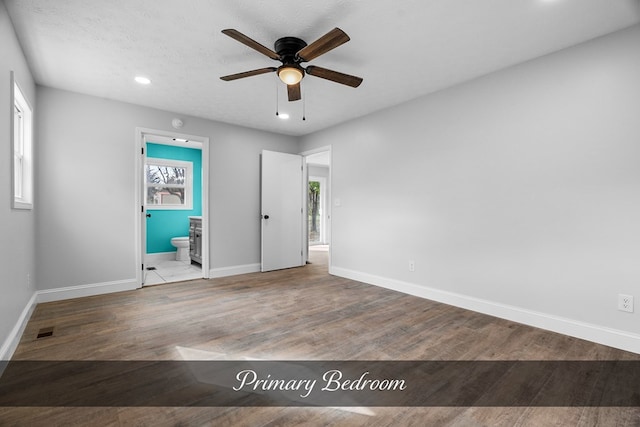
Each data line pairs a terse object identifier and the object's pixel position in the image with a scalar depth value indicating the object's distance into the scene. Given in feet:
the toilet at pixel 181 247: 19.74
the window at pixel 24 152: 9.27
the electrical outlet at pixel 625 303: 7.43
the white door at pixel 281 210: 16.76
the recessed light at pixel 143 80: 10.20
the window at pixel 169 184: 19.97
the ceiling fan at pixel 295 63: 7.21
